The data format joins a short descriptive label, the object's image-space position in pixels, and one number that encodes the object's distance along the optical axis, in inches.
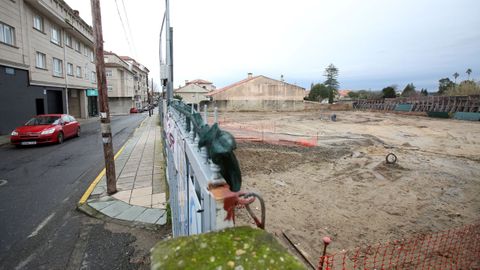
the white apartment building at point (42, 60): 598.2
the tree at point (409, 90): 2654.0
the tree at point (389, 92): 2331.7
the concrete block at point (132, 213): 195.5
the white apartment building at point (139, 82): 2520.2
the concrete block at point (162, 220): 186.4
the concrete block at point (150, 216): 190.5
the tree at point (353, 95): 3300.2
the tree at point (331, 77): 3019.2
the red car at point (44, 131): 442.0
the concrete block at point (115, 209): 201.6
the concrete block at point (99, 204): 211.0
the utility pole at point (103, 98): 219.1
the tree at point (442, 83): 2526.6
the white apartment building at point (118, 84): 1771.7
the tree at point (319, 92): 2716.5
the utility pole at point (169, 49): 317.4
